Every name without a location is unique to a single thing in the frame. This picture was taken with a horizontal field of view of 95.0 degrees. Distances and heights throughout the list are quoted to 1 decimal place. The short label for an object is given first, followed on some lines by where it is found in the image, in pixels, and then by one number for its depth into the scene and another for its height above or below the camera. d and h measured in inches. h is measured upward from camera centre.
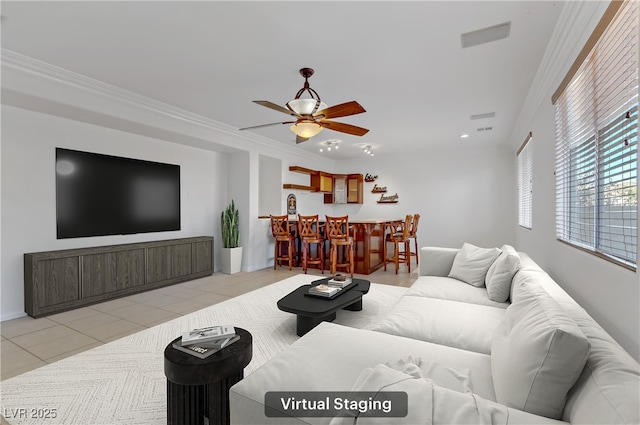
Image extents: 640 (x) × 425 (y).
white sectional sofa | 32.1 -23.7
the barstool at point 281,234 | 226.1 -18.4
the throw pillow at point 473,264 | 112.6 -22.1
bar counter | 212.2 -25.4
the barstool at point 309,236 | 215.3 -19.4
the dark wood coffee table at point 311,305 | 100.3 -34.5
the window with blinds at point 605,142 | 53.2 +15.2
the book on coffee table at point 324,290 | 113.9 -32.1
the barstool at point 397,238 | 221.3 -22.5
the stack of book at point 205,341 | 58.8 -27.4
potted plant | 213.9 -24.8
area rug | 68.5 -46.8
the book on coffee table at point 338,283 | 125.1 -31.7
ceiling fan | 105.0 +36.1
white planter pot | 213.2 -36.0
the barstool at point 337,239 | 204.2 -20.5
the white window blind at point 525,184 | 167.5 +16.0
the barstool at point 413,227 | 232.2 -14.3
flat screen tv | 145.9 +9.1
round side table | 54.9 -34.9
